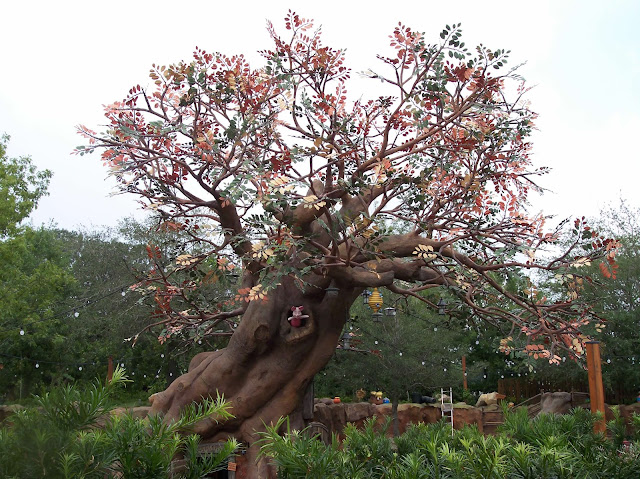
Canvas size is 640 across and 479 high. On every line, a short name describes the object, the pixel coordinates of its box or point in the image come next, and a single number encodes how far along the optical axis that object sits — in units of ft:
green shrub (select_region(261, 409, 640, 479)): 10.92
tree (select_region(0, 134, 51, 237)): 52.11
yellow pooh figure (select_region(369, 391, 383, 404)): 63.72
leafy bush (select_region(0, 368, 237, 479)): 7.92
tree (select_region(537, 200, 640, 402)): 55.31
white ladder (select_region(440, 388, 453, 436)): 57.06
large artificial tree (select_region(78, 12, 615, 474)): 20.49
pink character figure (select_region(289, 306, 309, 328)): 23.86
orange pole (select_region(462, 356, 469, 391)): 60.70
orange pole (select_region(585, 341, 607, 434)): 29.43
